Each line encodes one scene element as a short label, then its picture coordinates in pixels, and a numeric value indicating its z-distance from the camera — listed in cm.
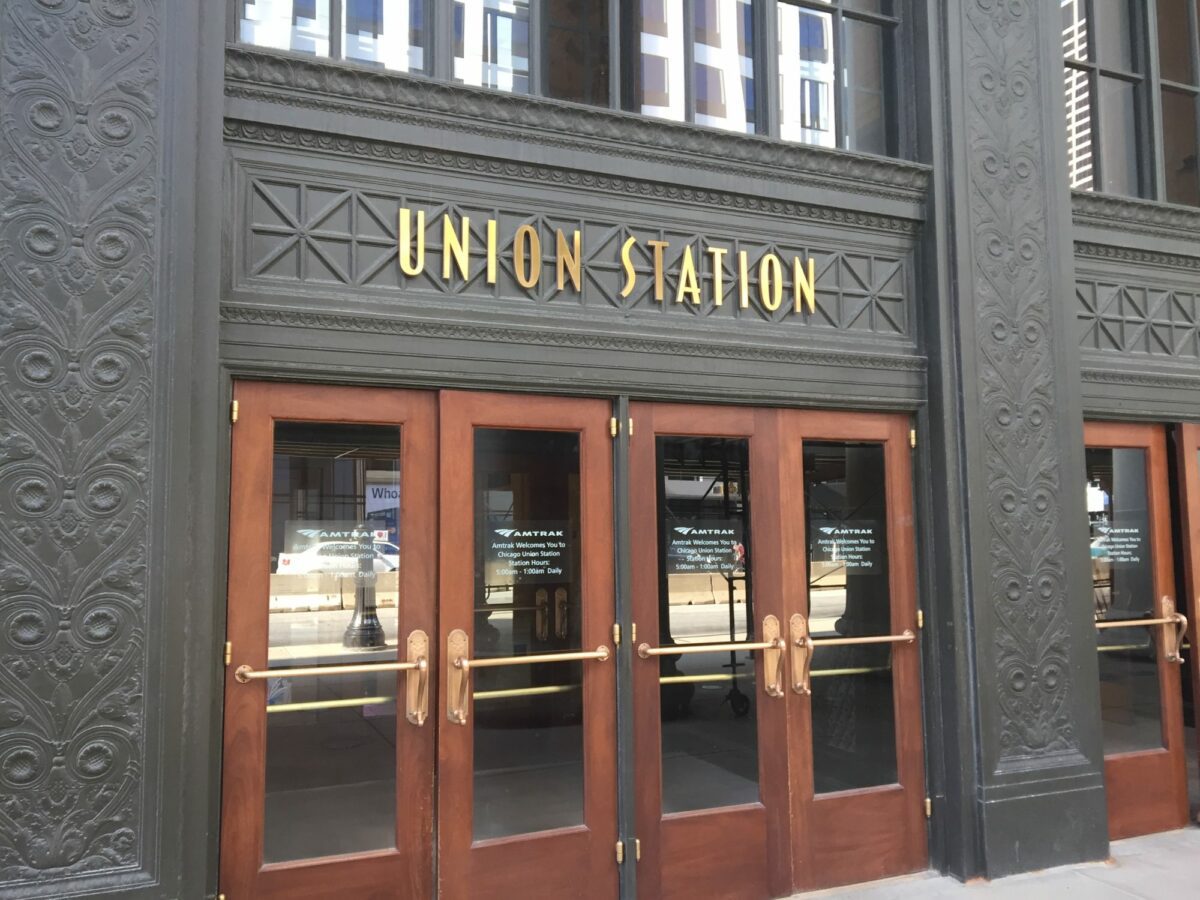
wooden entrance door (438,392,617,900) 438
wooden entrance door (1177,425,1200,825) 622
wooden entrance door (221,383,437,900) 405
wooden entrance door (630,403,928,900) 482
